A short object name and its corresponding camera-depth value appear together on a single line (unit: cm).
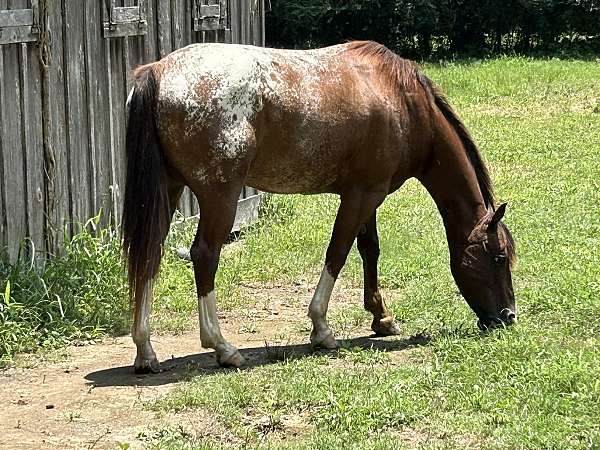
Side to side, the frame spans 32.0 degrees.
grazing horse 642
